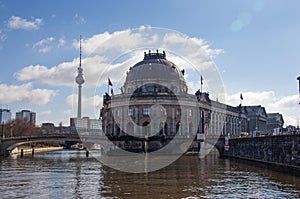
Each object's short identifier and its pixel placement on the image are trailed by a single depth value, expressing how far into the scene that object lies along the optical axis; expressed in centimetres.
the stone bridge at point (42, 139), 8506
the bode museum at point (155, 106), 11744
